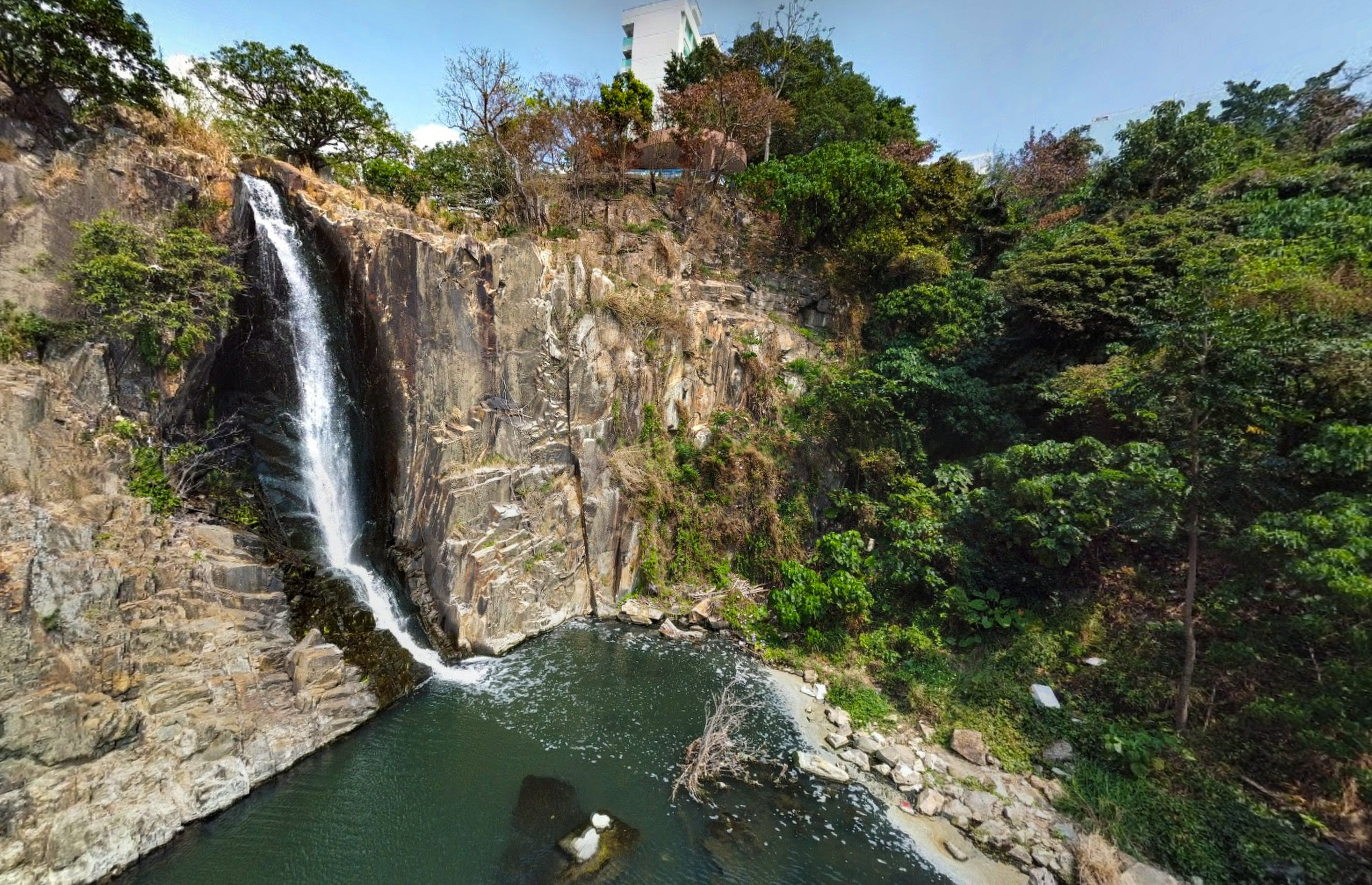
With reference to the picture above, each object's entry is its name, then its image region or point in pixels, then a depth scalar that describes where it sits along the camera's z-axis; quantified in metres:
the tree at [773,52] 27.31
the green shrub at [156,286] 9.48
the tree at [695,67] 26.27
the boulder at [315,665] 10.23
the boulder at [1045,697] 11.20
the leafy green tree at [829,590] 14.58
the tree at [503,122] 18.30
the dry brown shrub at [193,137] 11.66
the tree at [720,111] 22.58
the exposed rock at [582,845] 8.29
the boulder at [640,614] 15.99
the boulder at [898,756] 10.91
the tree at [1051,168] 25.19
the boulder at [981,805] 9.66
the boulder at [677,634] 15.38
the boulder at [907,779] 10.34
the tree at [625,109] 22.31
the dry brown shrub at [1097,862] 8.14
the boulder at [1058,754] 10.46
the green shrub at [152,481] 9.80
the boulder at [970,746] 10.91
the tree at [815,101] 27.19
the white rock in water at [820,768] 10.51
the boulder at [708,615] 15.93
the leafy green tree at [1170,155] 17.20
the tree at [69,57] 9.52
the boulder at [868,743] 11.30
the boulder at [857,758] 10.98
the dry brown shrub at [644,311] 16.64
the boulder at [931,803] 9.84
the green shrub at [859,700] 12.37
